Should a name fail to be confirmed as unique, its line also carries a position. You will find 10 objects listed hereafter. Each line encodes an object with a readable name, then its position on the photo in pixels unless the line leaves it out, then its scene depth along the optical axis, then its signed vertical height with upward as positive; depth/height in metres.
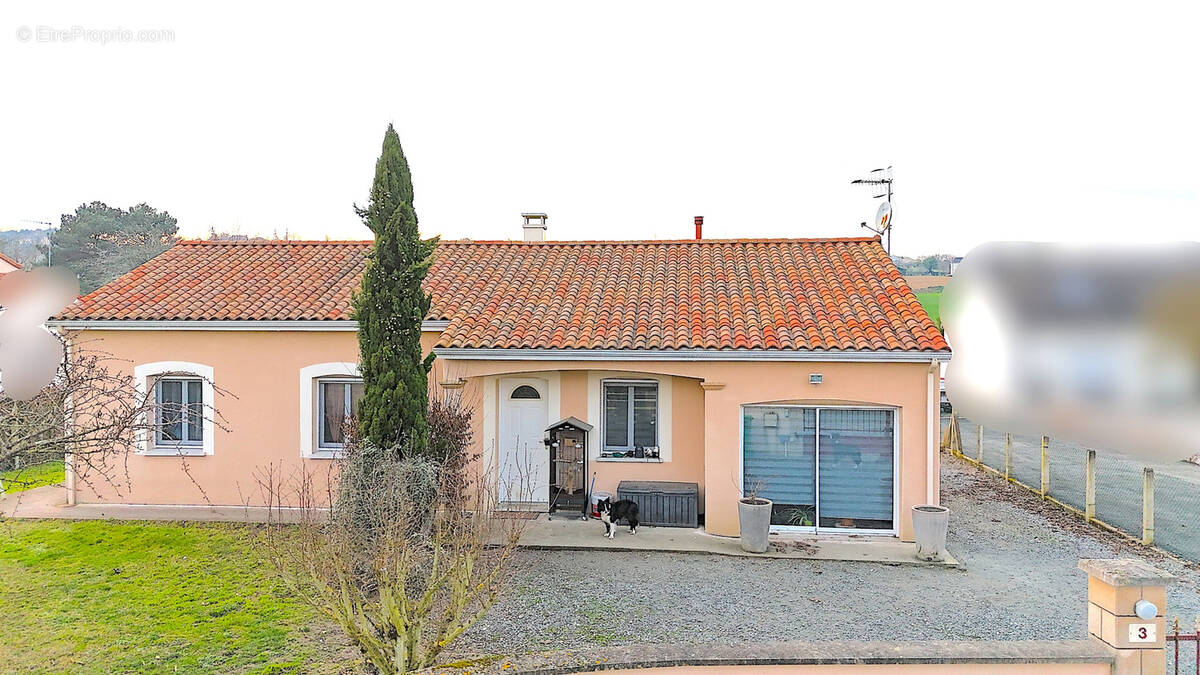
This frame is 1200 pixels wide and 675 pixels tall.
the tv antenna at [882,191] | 16.94 +4.55
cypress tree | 10.90 +0.22
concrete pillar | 5.25 -1.98
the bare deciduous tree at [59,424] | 5.68 -0.73
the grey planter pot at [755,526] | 11.61 -2.96
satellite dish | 16.92 +2.56
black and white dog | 12.27 -2.97
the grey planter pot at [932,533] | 11.29 -2.99
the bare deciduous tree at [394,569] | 6.23 -2.15
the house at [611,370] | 12.34 -0.64
